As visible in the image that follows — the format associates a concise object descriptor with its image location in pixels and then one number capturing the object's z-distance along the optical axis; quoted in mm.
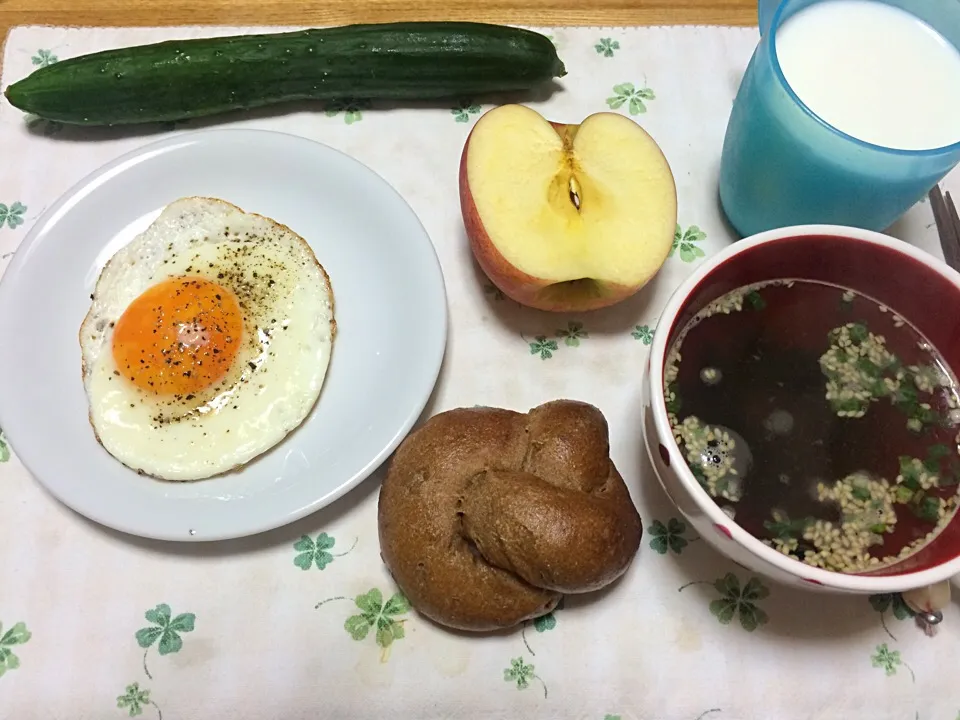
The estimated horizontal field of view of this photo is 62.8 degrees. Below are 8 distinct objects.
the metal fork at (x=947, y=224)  312
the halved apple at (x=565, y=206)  282
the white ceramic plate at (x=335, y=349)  272
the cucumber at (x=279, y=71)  333
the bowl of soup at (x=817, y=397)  233
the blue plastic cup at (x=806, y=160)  258
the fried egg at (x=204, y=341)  291
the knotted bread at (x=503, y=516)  242
